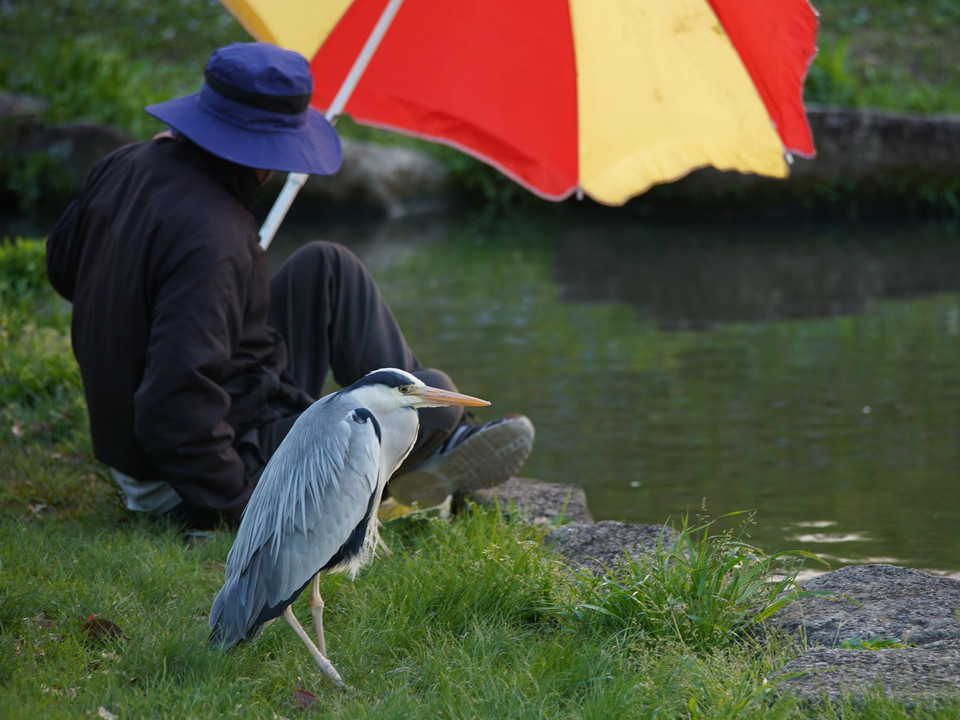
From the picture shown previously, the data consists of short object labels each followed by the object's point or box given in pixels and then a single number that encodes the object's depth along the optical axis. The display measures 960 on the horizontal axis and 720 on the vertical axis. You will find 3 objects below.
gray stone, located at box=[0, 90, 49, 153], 23.59
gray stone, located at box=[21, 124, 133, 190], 23.34
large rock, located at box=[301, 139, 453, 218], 24.50
